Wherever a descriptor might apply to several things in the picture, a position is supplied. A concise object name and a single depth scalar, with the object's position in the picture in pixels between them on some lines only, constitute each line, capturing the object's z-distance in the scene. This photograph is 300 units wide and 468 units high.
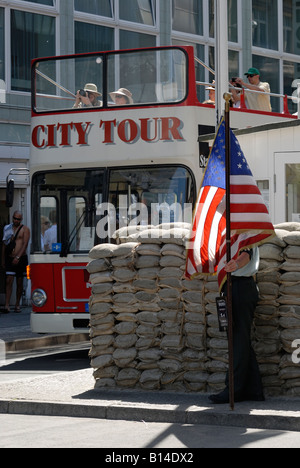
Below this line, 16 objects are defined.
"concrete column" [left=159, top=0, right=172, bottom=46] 26.95
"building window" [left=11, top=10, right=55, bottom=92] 23.25
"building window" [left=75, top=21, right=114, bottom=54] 24.90
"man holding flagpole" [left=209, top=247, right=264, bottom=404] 9.02
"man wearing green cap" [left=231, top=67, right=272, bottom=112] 15.54
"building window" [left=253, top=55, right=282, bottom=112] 30.39
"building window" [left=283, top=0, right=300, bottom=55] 31.55
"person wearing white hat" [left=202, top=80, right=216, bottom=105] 15.30
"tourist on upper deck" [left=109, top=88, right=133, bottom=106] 13.66
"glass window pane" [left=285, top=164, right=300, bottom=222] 12.88
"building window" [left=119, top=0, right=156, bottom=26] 26.05
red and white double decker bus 13.30
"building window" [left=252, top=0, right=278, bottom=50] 30.53
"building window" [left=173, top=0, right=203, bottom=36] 27.56
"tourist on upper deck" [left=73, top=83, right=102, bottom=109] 13.84
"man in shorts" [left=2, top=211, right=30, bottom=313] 20.56
